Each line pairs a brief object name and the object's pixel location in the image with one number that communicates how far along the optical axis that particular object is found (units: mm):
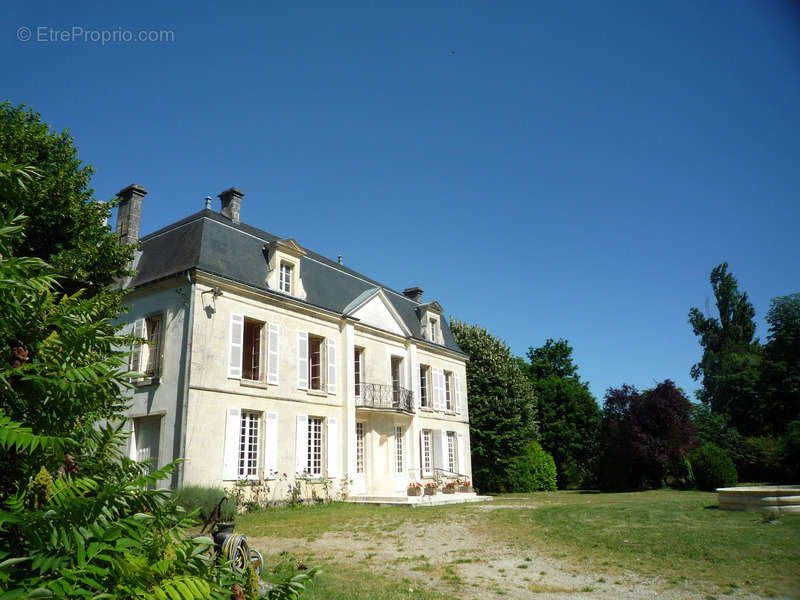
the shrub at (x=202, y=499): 11117
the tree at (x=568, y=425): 33656
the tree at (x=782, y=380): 31953
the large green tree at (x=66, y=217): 8289
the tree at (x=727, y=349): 37250
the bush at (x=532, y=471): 27016
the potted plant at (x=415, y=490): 18406
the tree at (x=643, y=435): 23938
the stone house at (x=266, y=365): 14398
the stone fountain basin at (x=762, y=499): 11671
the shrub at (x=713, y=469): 21797
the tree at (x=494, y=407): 27781
